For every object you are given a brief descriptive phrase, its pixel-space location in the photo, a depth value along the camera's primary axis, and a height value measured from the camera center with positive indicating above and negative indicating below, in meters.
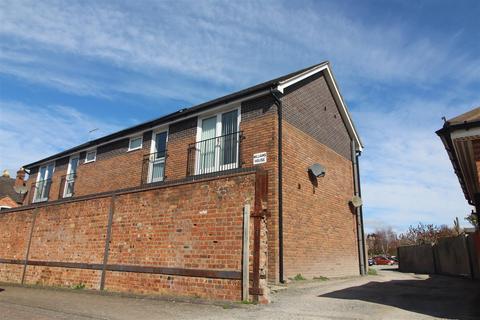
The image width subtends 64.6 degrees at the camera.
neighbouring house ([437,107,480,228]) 6.08 +2.14
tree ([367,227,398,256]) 65.63 +3.65
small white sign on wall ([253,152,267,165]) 11.70 +3.12
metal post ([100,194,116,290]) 9.73 +0.41
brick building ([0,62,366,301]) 7.80 +1.43
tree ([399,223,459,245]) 34.60 +3.10
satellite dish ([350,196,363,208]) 16.14 +2.61
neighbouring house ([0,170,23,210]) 29.03 +4.86
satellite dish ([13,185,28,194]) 20.56 +3.48
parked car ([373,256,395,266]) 43.44 +0.47
